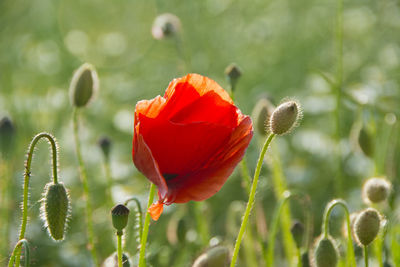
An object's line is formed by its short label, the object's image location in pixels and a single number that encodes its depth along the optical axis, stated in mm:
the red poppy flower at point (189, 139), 809
